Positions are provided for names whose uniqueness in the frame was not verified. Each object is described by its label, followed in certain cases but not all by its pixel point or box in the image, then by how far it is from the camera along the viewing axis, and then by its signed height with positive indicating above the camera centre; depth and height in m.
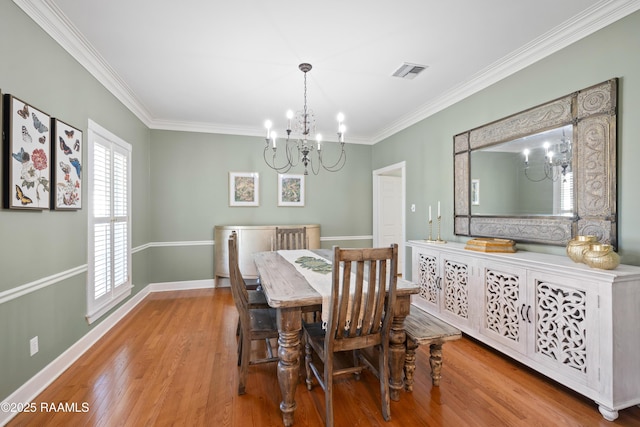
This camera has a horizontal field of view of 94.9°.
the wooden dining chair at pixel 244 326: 2.01 -0.81
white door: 5.61 +0.04
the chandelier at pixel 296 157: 5.08 +1.00
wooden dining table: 1.73 -0.68
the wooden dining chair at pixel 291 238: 3.97 -0.35
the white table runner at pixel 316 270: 1.76 -0.48
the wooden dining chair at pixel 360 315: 1.65 -0.61
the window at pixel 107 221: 2.81 -0.10
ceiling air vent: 2.90 +1.44
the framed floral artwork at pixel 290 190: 5.19 +0.40
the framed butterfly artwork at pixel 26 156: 1.77 +0.37
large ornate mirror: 2.12 +0.35
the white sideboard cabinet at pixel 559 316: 1.79 -0.76
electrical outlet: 1.98 -0.90
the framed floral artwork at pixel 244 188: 4.96 +0.41
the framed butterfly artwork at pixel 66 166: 2.21 +0.37
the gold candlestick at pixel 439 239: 3.54 -0.34
